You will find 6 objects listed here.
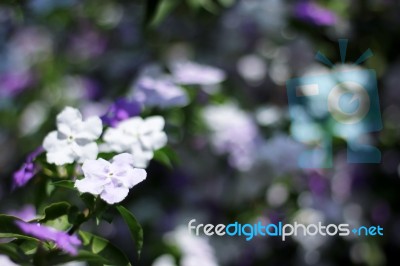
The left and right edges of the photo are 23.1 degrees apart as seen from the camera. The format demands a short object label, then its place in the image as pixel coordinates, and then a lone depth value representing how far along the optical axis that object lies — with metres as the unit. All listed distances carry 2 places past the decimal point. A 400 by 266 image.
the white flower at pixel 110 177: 0.50
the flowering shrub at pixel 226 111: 0.78
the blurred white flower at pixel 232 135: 0.80
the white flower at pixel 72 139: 0.53
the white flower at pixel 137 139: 0.55
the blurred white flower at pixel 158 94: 0.66
